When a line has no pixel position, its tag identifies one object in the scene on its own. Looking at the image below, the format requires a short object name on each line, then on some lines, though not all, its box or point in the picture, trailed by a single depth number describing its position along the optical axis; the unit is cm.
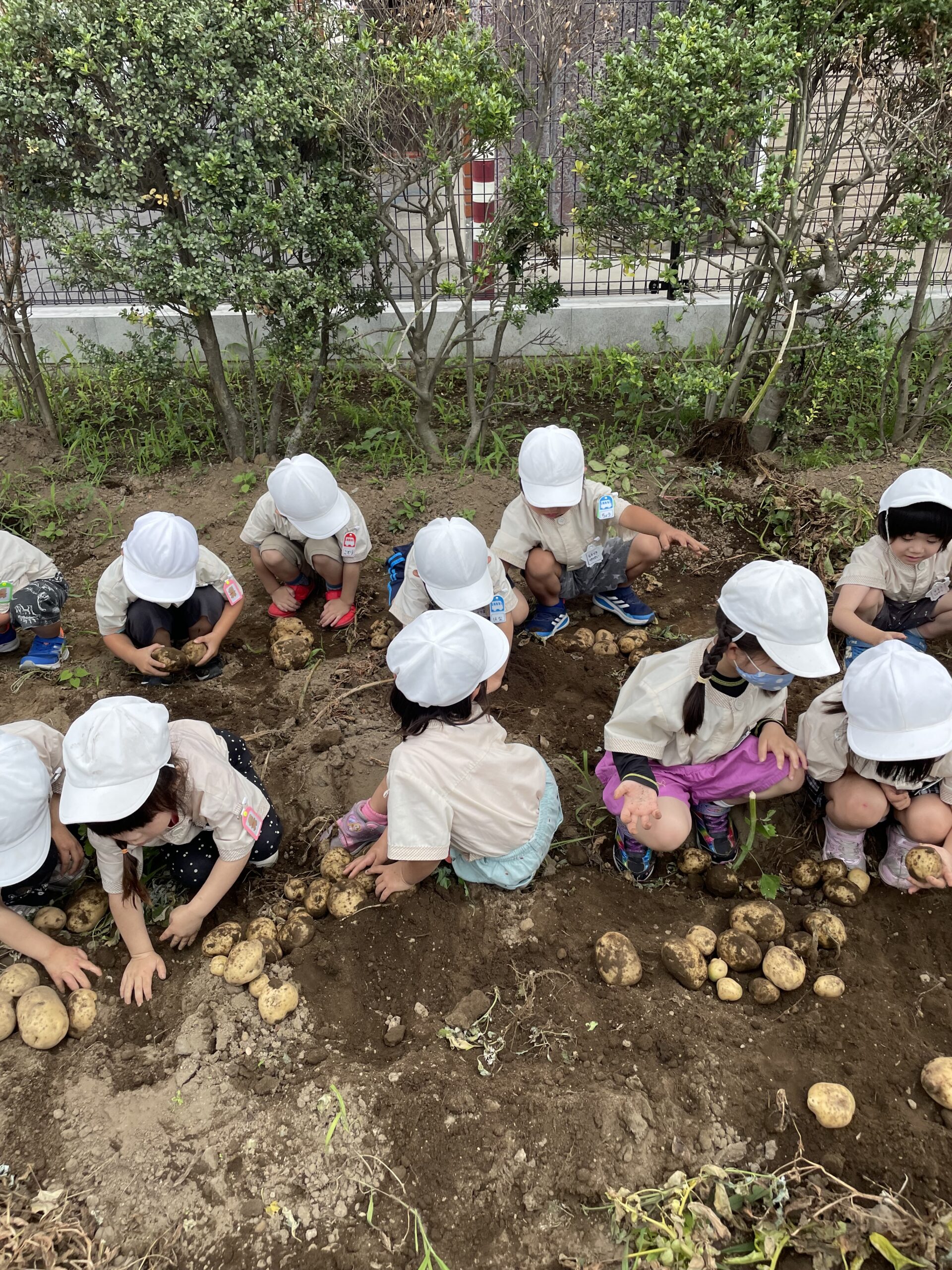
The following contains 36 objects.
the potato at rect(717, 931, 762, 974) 245
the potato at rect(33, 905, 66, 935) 272
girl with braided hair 242
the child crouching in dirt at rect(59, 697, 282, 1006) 224
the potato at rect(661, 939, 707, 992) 242
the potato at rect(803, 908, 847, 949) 251
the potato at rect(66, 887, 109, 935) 272
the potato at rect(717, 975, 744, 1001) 239
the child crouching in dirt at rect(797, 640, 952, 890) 235
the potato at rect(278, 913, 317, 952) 260
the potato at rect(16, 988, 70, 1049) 234
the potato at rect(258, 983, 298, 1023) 238
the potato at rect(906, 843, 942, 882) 256
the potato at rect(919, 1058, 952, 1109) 211
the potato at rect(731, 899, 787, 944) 251
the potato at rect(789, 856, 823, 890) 274
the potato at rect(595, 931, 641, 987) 243
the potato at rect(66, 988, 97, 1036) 241
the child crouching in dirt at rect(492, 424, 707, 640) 350
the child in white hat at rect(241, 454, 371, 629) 376
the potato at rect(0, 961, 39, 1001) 244
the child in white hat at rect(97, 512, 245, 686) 335
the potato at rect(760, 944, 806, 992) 239
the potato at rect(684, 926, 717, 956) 249
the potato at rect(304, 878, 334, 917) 269
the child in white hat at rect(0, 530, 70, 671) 377
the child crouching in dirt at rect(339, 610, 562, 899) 240
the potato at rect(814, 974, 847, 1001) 237
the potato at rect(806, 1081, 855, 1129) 206
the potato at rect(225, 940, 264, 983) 246
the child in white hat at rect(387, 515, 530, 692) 313
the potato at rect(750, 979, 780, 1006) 237
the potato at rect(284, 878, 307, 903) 277
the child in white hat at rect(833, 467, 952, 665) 307
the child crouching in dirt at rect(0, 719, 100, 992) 229
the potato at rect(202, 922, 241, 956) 255
